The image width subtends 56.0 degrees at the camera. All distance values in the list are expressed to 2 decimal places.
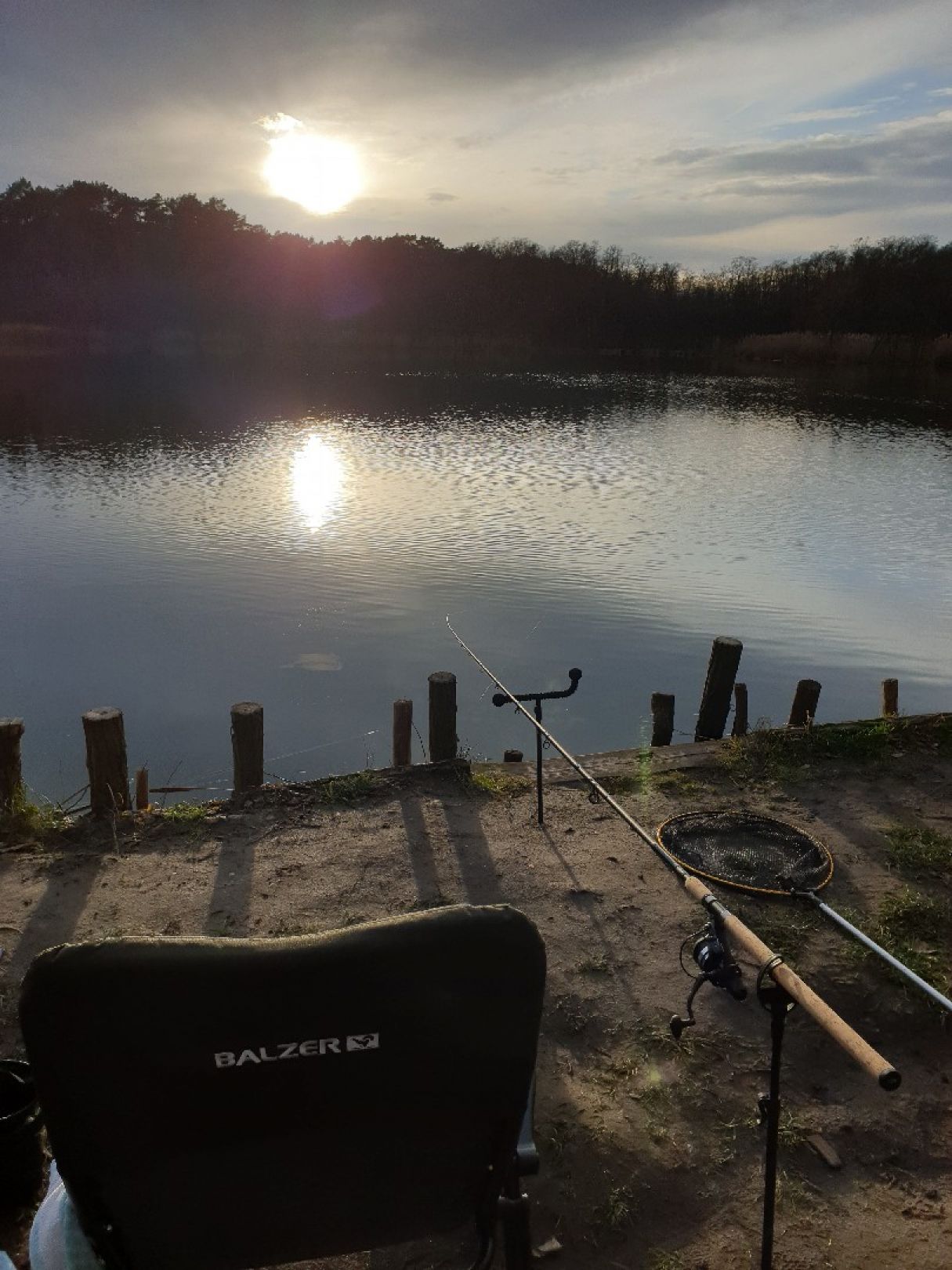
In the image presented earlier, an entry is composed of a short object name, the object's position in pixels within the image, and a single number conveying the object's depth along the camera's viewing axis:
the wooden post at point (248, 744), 6.94
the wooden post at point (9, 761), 6.32
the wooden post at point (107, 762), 6.20
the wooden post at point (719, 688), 8.62
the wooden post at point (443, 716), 7.59
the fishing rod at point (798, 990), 2.12
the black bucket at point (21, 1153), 3.18
